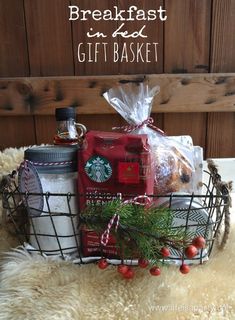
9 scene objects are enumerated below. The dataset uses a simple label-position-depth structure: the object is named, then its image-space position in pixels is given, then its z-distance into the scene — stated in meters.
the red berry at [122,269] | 0.44
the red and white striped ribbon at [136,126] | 0.62
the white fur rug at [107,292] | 0.42
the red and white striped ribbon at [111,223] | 0.41
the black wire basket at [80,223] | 0.48
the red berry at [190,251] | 0.38
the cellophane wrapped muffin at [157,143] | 0.56
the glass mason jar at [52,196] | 0.48
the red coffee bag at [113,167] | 0.46
